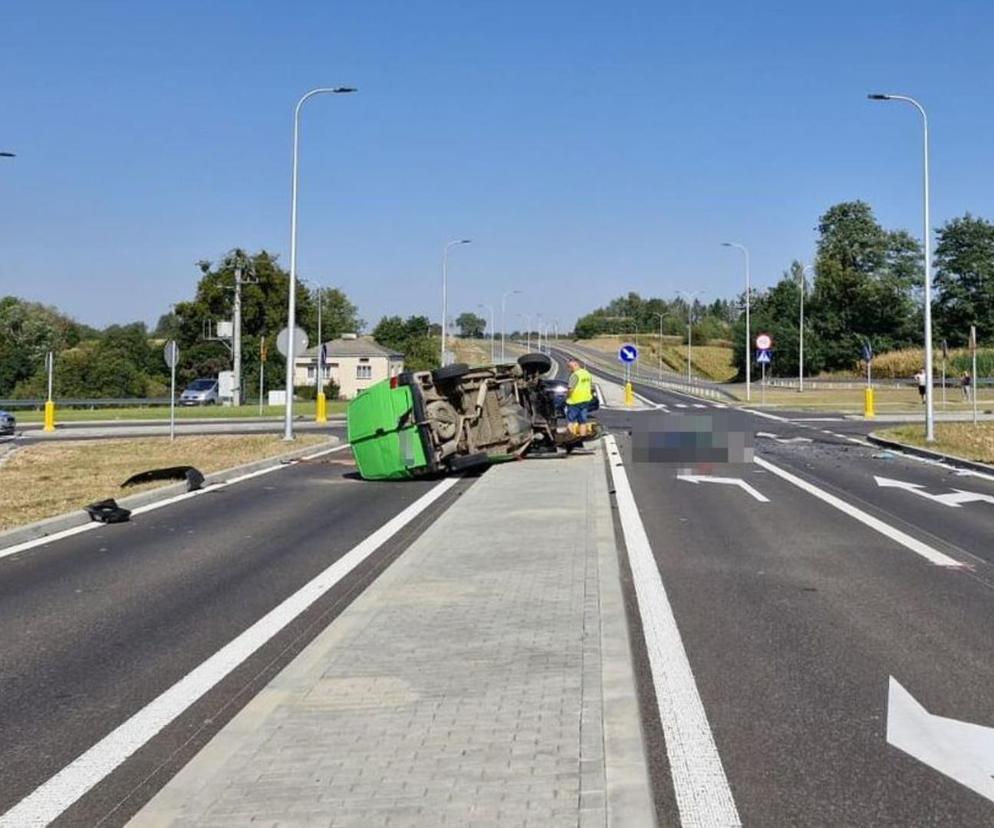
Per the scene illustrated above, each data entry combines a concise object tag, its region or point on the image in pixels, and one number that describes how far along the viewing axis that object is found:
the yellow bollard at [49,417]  37.47
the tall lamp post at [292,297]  27.16
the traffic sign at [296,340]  28.42
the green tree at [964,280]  93.81
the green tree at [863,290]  99.50
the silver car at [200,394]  62.16
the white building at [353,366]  86.94
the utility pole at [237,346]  58.45
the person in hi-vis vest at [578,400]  21.59
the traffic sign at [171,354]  27.57
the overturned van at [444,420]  17.14
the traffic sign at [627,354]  40.06
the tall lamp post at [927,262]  26.66
